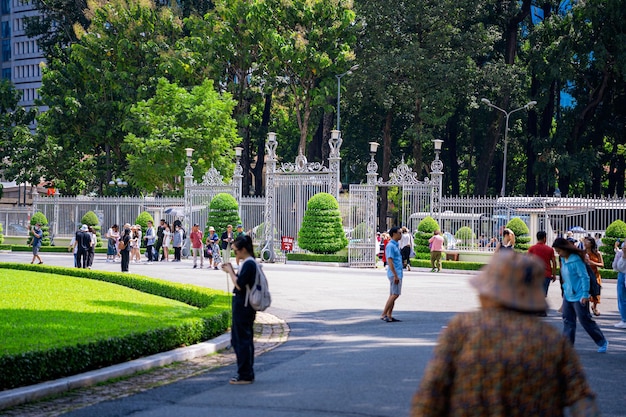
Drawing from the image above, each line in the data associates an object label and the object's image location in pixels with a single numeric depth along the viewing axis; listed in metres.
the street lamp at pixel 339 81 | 47.38
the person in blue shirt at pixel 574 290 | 11.49
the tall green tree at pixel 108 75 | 51.81
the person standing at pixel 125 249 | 26.58
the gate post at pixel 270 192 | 36.09
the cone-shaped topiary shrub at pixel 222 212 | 36.44
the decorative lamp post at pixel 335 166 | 34.53
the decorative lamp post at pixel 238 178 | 37.78
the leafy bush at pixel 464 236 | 35.62
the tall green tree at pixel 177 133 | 47.19
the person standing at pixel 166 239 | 35.31
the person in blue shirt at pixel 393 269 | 15.21
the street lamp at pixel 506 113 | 49.09
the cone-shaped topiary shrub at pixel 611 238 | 30.29
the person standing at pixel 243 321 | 9.69
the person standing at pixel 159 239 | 35.22
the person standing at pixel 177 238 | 34.41
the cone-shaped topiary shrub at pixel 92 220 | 42.22
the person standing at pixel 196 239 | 32.22
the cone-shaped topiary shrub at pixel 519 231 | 32.00
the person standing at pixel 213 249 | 30.50
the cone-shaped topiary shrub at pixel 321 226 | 34.00
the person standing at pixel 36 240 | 30.53
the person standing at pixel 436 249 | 30.20
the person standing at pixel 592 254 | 16.12
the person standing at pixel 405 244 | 30.50
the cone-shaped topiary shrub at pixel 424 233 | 33.56
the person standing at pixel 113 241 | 32.78
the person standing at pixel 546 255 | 14.33
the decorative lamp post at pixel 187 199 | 38.76
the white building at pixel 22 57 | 113.00
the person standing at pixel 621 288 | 15.12
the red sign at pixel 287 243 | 35.19
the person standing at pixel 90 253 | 26.88
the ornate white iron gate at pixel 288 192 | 35.34
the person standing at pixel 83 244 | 26.42
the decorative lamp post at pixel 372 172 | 34.34
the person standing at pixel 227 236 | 30.15
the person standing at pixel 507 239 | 17.55
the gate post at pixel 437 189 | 34.06
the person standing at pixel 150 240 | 33.81
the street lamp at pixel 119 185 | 55.53
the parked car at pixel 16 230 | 47.69
